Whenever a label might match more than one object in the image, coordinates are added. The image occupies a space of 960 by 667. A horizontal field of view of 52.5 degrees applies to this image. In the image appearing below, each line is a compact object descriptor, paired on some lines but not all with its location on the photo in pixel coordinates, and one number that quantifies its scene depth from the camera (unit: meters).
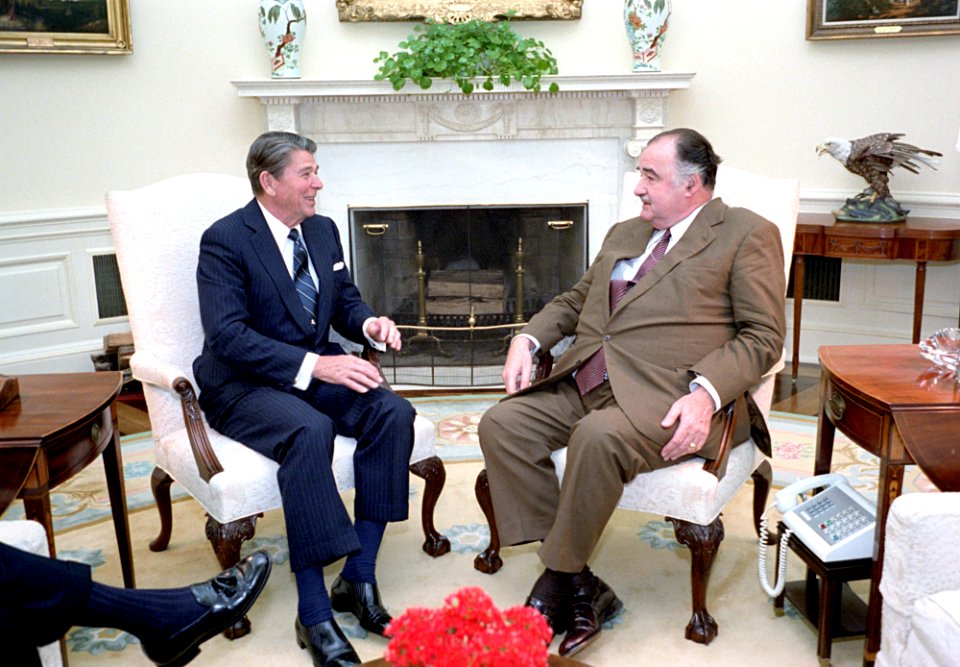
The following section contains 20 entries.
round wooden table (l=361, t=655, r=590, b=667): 1.68
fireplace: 5.02
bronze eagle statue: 4.39
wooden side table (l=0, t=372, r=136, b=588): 2.16
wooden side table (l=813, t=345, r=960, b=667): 2.16
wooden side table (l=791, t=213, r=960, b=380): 4.26
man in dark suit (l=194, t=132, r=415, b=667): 2.50
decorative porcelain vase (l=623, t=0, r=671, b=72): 4.74
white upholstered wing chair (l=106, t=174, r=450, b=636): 2.58
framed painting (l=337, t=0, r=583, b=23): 4.92
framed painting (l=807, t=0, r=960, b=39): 4.54
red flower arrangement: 1.39
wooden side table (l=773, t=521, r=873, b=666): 2.35
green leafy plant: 4.67
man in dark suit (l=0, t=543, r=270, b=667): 1.90
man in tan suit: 2.48
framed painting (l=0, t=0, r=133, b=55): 4.57
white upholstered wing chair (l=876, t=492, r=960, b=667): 1.92
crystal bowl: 2.38
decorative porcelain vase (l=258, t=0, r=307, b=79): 4.78
